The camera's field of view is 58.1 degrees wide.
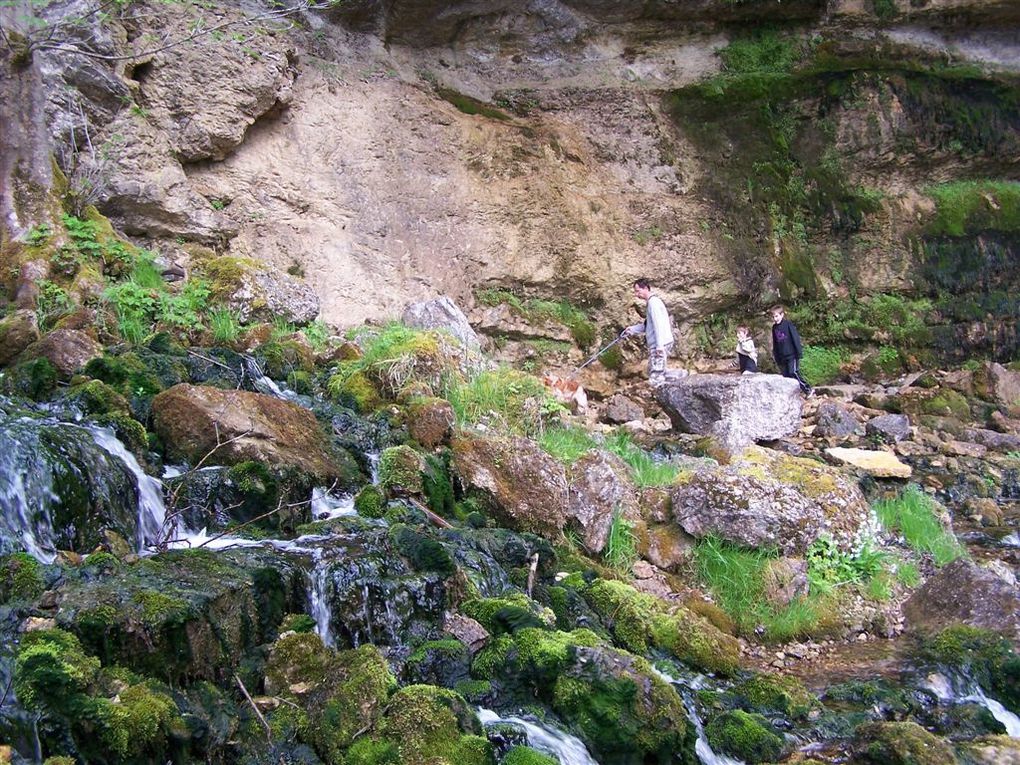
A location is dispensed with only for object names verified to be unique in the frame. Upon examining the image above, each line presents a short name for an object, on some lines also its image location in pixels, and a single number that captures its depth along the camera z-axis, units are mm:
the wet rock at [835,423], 10914
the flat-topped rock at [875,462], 9297
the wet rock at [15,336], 6867
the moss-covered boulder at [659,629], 5367
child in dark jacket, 12328
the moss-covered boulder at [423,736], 3344
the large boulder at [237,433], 5562
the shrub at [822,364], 14367
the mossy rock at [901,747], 3896
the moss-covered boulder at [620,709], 3895
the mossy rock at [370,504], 5574
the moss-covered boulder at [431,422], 6840
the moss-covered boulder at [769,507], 6672
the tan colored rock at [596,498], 6617
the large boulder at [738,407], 9828
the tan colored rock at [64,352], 6512
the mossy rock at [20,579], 3535
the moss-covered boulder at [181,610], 3330
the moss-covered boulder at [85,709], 2959
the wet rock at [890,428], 10984
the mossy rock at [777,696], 4758
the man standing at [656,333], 11188
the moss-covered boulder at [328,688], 3449
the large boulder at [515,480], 6418
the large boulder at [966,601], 5812
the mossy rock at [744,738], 4238
